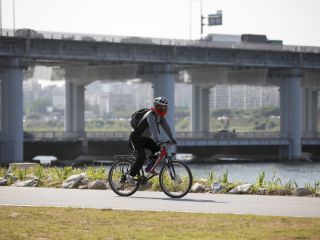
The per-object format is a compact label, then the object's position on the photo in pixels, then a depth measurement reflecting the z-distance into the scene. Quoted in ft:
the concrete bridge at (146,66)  241.96
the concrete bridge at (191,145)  274.46
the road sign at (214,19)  313.32
